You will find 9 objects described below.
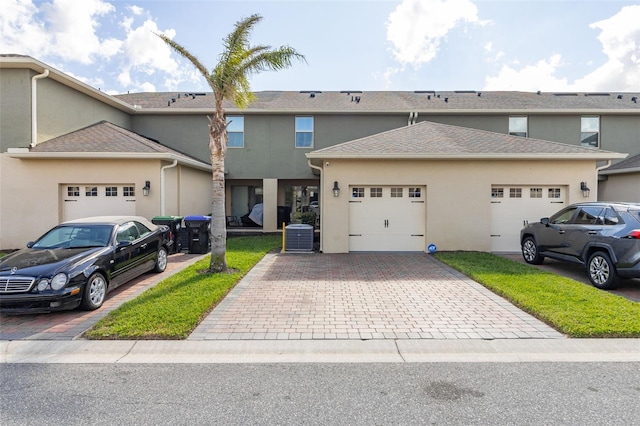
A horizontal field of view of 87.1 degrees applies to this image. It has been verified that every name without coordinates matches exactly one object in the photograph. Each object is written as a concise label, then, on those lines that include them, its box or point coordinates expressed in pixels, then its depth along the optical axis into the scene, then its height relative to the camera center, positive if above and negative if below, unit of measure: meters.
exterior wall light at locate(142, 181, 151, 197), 11.42 +0.70
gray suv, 6.46 -0.66
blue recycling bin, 11.06 -0.83
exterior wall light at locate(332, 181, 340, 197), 11.02 +0.65
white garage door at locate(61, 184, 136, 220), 11.70 +0.30
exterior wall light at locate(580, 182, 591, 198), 10.91 +0.65
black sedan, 5.14 -0.96
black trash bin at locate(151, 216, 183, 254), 10.91 -0.52
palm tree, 7.94 +3.17
